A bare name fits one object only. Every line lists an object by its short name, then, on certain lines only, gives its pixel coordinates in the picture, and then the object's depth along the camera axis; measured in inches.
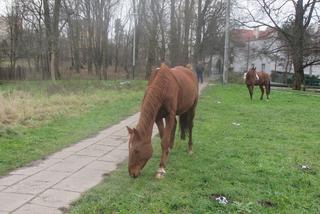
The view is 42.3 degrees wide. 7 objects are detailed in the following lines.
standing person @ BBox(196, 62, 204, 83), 1390.5
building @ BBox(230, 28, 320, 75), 1464.7
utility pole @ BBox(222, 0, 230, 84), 1366.9
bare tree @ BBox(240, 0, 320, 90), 1344.7
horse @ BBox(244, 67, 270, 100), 842.8
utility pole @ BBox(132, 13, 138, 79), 1674.2
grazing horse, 231.9
